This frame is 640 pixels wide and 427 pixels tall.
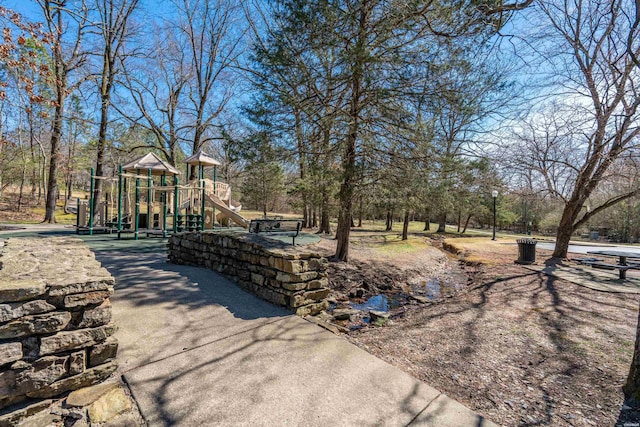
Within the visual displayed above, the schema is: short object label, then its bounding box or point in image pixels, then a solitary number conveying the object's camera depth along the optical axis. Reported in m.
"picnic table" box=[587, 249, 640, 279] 6.64
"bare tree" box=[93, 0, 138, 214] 13.97
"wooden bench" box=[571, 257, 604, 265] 8.00
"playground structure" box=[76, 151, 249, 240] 9.04
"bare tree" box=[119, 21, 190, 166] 15.32
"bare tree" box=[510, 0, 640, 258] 6.59
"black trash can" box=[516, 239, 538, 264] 8.78
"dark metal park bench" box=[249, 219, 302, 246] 7.53
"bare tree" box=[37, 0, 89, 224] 13.09
